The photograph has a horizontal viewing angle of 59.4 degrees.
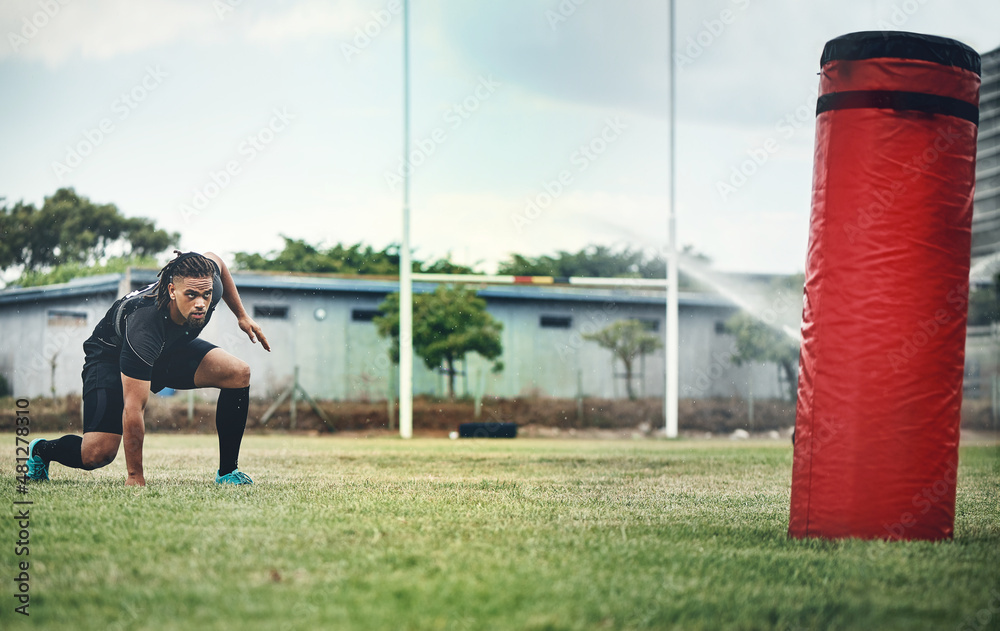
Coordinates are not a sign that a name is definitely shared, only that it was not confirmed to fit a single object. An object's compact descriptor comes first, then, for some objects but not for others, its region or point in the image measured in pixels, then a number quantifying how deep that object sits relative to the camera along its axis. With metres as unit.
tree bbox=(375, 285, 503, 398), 20.75
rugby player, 6.57
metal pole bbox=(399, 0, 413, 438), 17.70
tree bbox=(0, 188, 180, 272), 26.94
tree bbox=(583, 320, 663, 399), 23.55
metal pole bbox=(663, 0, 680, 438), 18.70
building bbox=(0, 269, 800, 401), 18.44
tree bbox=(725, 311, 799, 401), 23.70
